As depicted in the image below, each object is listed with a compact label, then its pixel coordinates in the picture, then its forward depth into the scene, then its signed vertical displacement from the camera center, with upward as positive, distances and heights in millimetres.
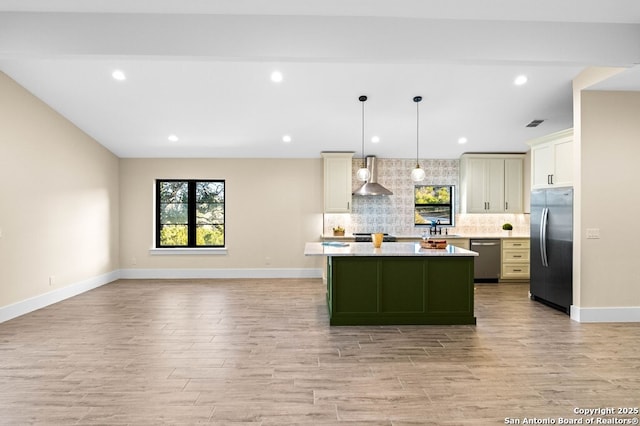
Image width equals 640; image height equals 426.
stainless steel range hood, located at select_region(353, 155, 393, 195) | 6445 +353
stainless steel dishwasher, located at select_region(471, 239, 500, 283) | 7121 -923
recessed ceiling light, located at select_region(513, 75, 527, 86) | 4777 +1673
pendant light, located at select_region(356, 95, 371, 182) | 5043 +520
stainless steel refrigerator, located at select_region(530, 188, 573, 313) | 4867 -509
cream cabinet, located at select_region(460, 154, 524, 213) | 7426 +557
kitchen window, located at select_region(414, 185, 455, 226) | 7871 +89
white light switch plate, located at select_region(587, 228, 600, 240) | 4578 -255
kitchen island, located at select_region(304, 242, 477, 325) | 4449 -931
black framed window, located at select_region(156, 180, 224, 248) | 7812 -28
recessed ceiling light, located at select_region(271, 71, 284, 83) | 4738 +1707
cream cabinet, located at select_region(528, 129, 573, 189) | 5035 +705
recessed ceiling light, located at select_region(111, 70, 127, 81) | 4742 +1728
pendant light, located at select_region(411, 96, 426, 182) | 5023 +550
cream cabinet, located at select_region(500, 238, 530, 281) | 7113 -941
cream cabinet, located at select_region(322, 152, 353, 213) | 7363 +537
